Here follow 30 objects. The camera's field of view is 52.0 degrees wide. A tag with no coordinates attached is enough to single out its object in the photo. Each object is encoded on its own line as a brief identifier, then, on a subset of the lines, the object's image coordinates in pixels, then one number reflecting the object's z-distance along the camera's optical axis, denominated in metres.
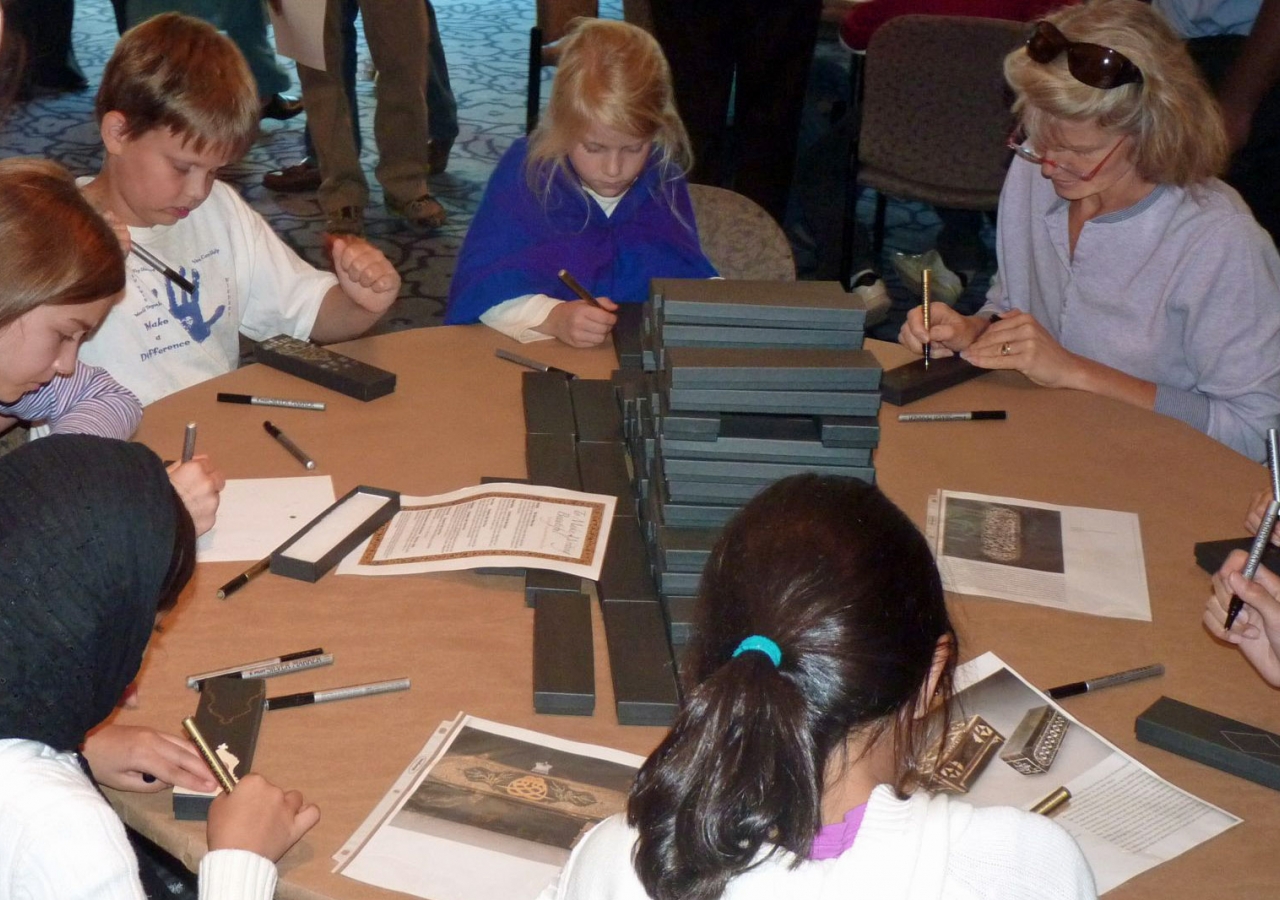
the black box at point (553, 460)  1.71
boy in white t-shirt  2.08
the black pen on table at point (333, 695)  1.32
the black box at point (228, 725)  1.21
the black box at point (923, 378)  2.00
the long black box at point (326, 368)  1.92
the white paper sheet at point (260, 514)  1.57
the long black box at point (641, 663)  1.32
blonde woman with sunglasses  2.02
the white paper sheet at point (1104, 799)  1.19
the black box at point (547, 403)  1.84
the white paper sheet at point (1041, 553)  1.57
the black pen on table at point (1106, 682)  1.39
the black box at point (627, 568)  1.48
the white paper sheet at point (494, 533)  1.53
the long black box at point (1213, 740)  1.29
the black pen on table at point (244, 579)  1.48
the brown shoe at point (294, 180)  4.65
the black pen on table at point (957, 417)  1.95
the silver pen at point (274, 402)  1.88
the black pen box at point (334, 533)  1.52
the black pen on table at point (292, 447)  1.74
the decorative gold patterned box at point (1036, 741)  1.30
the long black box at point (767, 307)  1.46
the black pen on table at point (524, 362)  2.04
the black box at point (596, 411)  1.83
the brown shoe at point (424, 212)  4.43
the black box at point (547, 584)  1.49
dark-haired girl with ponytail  0.89
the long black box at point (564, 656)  1.32
